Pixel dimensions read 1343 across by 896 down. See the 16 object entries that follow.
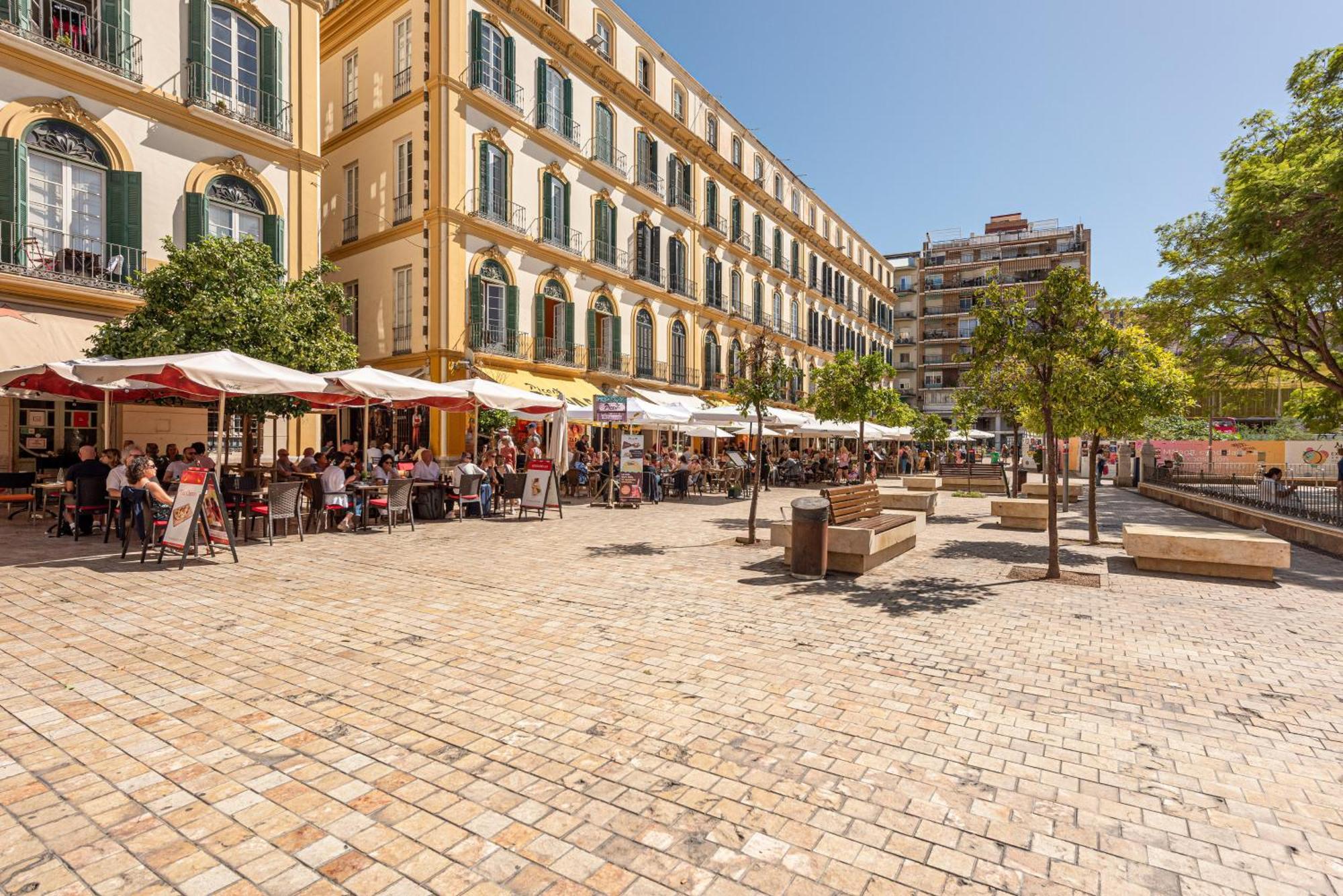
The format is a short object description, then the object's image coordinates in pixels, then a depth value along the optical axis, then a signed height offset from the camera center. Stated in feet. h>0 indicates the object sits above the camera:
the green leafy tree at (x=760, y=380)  35.14 +3.54
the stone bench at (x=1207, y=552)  25.39 -4.16
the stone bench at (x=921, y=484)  56.29 -3.21
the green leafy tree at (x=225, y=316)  36.29 +7.40
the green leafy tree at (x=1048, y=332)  24.88 +4.40
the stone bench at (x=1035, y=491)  56.23 -3.74
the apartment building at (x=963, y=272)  205.05 +55.82
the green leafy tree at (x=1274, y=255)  36.17 +12.19
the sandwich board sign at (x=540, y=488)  41.93 -2.71
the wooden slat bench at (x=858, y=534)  25.03 -3.45
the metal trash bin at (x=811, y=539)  24.75 -3.47
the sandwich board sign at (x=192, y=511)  24.00 -2.46
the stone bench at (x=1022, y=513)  41.55 -4.20
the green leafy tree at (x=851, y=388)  50.21 +4.51
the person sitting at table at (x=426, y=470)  40.57 -1.47
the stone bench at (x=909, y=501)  43.70 -3.62
